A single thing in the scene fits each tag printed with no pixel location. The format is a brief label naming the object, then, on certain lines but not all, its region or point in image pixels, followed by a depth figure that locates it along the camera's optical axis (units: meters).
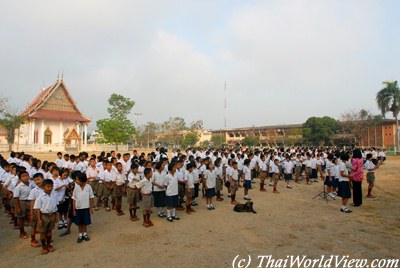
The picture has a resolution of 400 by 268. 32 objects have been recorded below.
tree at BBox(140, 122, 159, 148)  56.34
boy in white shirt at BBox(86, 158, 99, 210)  7.89
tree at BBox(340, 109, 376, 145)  39.81
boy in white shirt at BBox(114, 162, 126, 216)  7.51
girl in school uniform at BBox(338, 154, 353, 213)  7.45
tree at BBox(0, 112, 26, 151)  31.25
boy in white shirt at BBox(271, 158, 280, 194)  10.80
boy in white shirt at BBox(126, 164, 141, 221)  6.74
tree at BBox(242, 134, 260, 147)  56.97
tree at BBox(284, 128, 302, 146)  47.41
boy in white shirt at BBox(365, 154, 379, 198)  9.59
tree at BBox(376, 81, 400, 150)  34.88
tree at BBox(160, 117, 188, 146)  52.18
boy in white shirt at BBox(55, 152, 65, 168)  10.10
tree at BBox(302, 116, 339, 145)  44.42
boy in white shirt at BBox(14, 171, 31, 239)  5.69
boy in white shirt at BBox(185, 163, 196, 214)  7.51
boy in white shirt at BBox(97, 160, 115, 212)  7.66
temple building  35.75
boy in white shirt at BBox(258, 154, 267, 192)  11.11
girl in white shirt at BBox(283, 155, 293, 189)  12.36
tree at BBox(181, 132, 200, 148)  53.75
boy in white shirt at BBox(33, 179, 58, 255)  4.80
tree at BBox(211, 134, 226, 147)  61.66
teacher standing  7.73
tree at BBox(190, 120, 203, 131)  54.34
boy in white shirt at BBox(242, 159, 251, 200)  9.29
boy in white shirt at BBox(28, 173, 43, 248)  4.96
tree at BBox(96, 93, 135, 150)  33.16
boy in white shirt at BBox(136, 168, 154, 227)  6.37
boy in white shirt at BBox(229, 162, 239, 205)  8.55
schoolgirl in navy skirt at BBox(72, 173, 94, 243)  5.35
